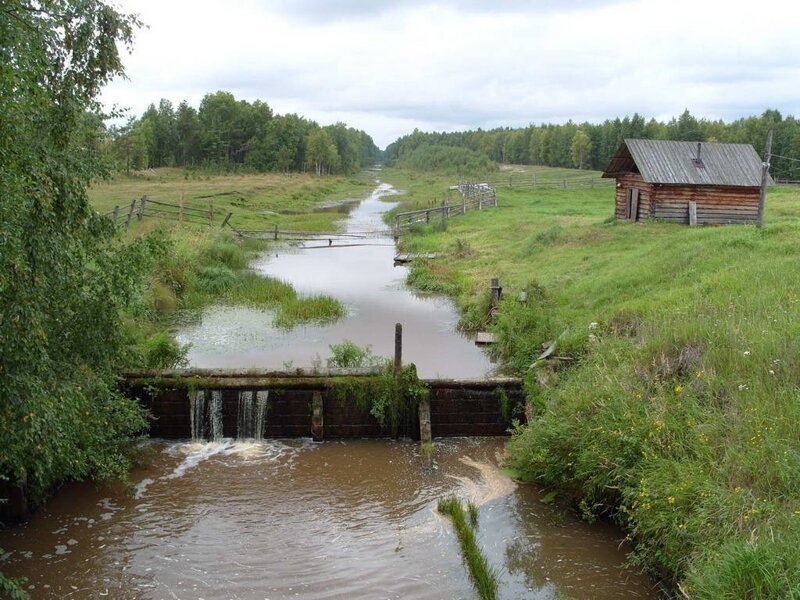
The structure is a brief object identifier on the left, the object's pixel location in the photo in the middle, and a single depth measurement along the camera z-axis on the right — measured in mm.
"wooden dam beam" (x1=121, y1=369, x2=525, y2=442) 13578
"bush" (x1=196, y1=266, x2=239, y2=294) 24403
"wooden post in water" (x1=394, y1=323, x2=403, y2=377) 13805
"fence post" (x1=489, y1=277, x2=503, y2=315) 19797
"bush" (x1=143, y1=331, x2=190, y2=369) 14578
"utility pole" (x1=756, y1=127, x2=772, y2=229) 21247
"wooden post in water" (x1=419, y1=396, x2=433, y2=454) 12797
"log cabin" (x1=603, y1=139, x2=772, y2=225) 28859
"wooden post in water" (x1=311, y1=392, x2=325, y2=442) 13484
